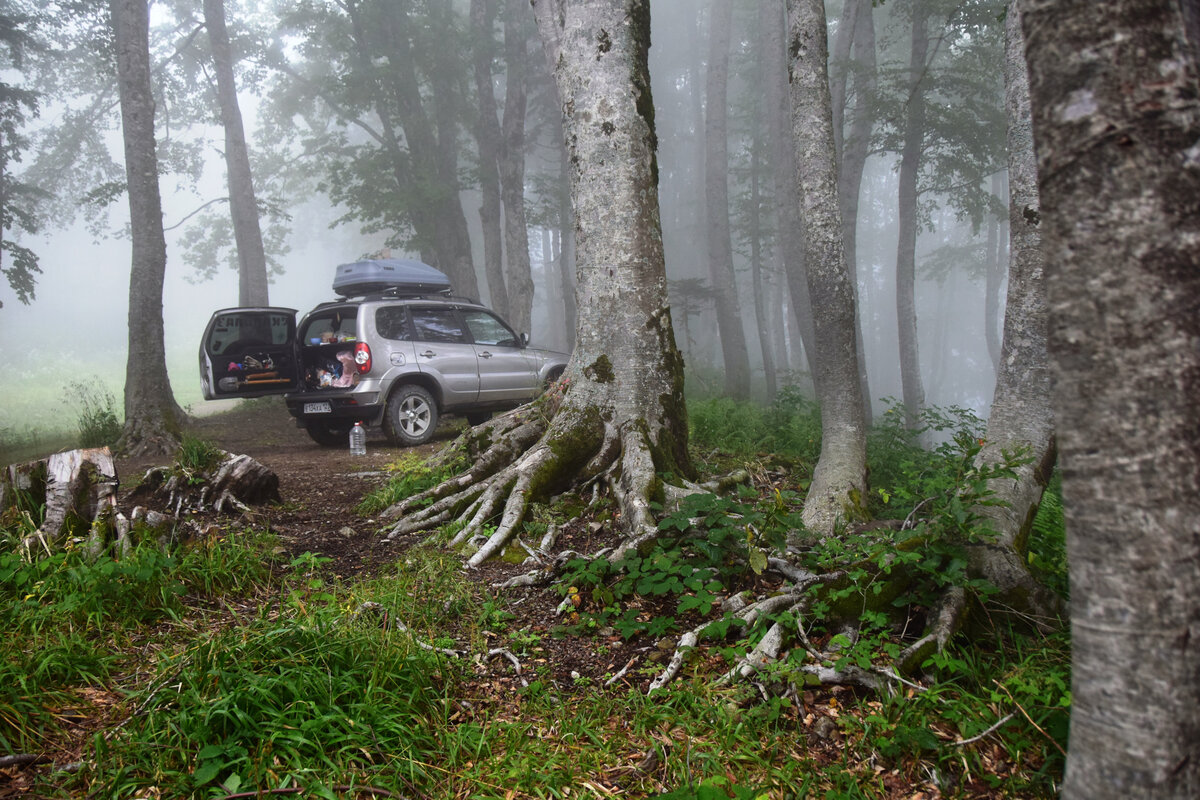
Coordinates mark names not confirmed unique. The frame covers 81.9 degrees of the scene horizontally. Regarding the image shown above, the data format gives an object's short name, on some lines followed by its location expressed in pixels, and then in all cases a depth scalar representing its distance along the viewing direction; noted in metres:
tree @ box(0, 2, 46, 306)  13.83
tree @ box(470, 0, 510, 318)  18.06
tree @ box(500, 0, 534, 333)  16.48
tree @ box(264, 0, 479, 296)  18.47
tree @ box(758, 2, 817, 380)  15.65
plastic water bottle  9.04
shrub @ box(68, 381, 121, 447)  10.24
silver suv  8.83
